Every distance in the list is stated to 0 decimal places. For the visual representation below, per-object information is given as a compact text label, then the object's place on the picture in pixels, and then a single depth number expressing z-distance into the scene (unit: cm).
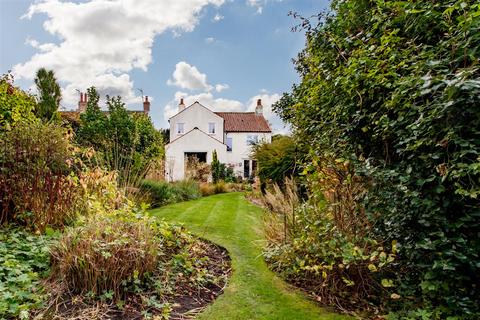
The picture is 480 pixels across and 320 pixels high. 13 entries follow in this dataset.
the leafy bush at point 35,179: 475
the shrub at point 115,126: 1272
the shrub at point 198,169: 1715
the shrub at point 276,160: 873
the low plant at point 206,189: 1464
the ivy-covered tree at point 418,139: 212
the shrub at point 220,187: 1592
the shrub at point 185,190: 1158
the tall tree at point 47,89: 1833
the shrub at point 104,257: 314
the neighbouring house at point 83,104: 2629
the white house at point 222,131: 2477
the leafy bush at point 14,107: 643
